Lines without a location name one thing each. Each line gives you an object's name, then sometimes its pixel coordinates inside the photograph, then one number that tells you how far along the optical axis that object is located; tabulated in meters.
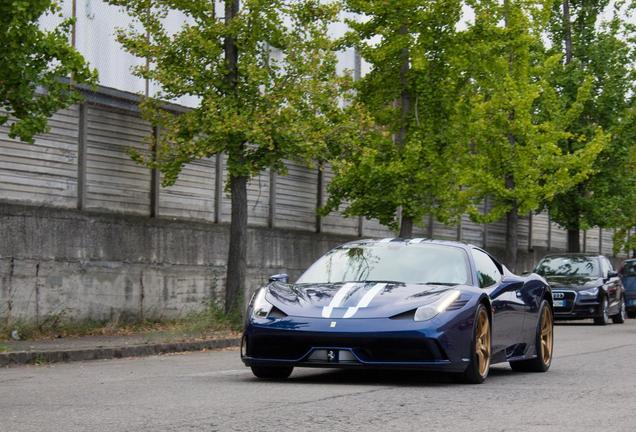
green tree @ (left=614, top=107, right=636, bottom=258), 39.97
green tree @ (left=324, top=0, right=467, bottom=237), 27.11
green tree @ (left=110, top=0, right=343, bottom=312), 21.03
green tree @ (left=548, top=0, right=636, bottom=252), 40.03
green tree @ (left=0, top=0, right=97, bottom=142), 15.32
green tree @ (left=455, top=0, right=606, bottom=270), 32.06
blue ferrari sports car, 11.11
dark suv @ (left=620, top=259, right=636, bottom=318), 35.41
